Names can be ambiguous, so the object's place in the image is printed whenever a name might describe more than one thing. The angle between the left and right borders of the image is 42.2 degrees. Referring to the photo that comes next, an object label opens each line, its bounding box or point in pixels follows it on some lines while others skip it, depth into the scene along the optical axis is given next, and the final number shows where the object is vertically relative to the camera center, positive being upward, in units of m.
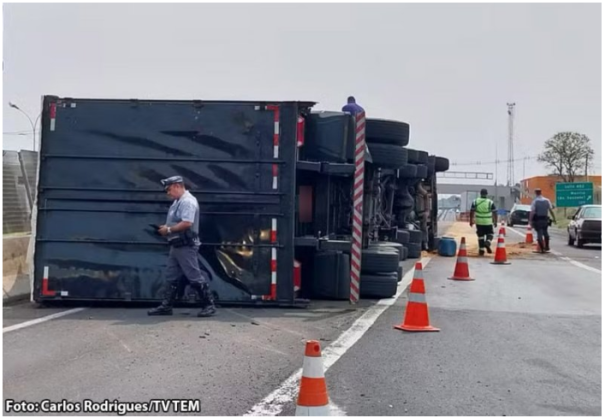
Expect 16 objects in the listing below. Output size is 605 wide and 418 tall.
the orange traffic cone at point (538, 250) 22.11 -0.50
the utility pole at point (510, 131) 71.54 +9.41
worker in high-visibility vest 20.03 +0.38
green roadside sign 43.00 +2.18
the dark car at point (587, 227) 25.77 +0.23
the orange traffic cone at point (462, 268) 14.24 -0.69
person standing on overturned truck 11.42 +1.78
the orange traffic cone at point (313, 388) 4.88 -1.01
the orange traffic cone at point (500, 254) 18.17 -0.53
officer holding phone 9.22 -0.27
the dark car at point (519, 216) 51.51 +1.06
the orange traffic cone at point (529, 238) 26.37 -0.20
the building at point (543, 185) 57.91 +4.00
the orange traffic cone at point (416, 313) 8.66 -0.93
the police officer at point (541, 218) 21.67 +0.40
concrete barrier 10.57 -0.70
